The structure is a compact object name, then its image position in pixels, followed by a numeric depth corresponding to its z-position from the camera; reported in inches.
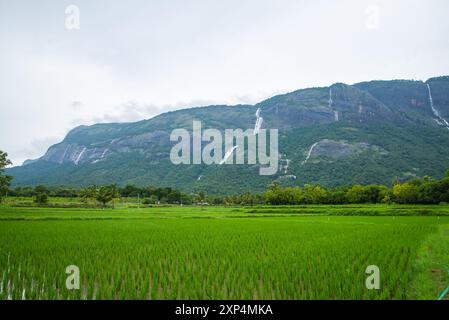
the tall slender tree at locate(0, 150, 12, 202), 1526.8
